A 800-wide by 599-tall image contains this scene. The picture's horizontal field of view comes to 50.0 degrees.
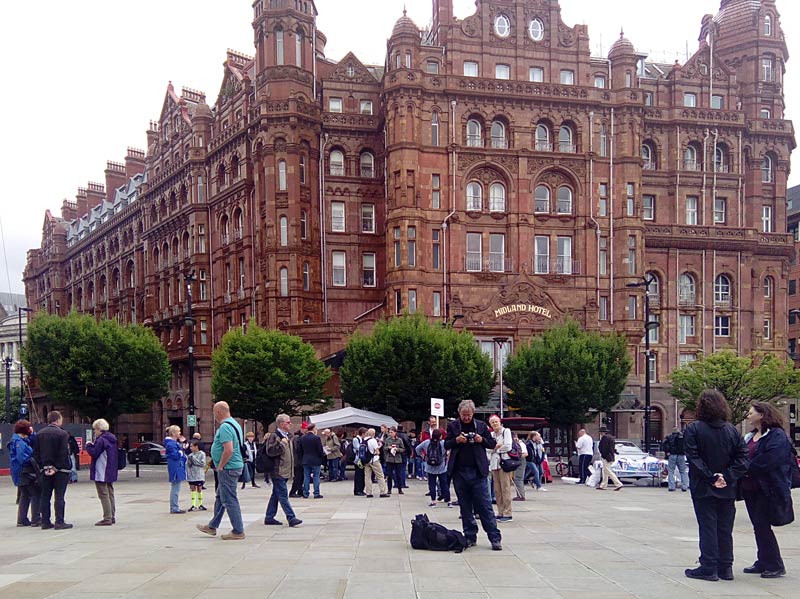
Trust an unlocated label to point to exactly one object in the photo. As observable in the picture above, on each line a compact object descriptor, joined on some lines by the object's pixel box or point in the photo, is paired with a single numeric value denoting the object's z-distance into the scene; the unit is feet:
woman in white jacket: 50.14
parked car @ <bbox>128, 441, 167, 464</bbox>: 159.22
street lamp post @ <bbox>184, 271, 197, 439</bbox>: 116.47
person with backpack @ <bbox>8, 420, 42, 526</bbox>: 49.47
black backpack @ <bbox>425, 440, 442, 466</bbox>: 63.98
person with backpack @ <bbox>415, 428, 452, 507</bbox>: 63.87
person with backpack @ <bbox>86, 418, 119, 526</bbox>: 47.98
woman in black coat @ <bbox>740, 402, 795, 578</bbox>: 30.45
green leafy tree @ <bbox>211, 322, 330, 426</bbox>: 125.90
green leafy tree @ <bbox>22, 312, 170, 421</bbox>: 128.16
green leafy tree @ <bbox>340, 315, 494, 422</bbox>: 122.72
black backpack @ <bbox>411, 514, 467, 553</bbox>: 36.32
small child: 61.36
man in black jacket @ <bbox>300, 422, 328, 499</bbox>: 68.64
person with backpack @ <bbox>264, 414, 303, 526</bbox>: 46.70
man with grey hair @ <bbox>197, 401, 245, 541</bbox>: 39.37
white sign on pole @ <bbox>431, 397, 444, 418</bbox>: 92.27
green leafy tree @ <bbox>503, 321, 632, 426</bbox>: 128.06
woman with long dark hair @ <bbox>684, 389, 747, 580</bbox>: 30.35
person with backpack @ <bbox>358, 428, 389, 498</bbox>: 73.92
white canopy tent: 102.63
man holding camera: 36.91
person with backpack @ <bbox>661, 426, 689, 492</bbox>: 77.85
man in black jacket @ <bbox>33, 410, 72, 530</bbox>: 47.16
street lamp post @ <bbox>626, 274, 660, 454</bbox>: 113.19
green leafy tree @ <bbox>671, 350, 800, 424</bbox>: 141.38
